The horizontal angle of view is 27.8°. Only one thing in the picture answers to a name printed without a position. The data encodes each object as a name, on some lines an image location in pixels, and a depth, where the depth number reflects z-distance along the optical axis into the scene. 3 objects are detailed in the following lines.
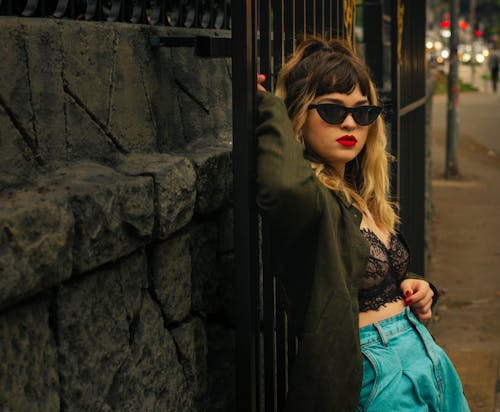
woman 2.52
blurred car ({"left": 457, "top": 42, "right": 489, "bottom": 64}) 80.00
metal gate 2.54
